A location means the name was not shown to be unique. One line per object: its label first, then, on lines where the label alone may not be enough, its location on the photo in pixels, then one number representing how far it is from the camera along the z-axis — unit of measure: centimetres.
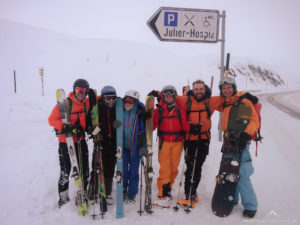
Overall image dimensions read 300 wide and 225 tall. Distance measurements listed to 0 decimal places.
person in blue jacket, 336
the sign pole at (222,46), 494
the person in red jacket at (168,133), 334
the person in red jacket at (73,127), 311
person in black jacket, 330
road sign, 438
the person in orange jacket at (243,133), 304
